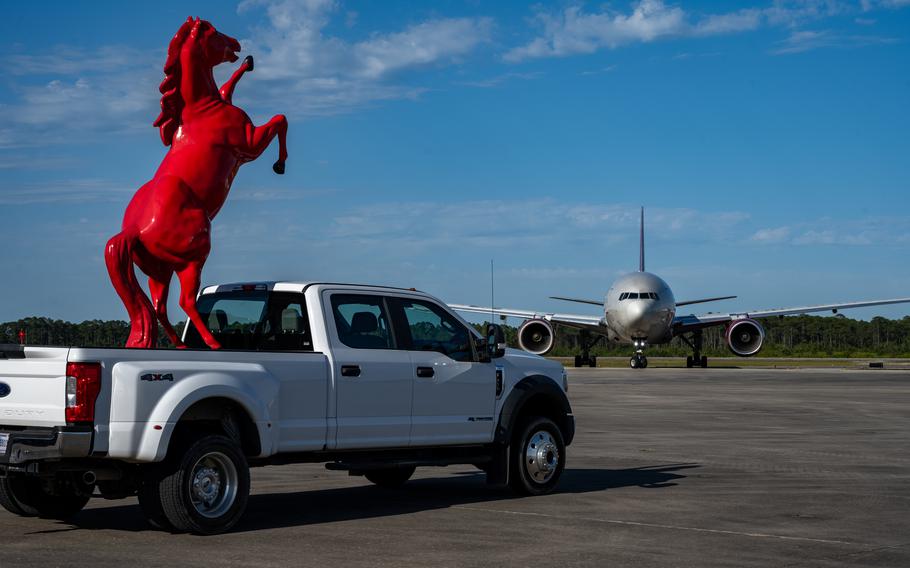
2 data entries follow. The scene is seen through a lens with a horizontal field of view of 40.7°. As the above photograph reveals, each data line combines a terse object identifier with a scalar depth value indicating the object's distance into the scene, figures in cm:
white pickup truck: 857
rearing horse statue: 1134
